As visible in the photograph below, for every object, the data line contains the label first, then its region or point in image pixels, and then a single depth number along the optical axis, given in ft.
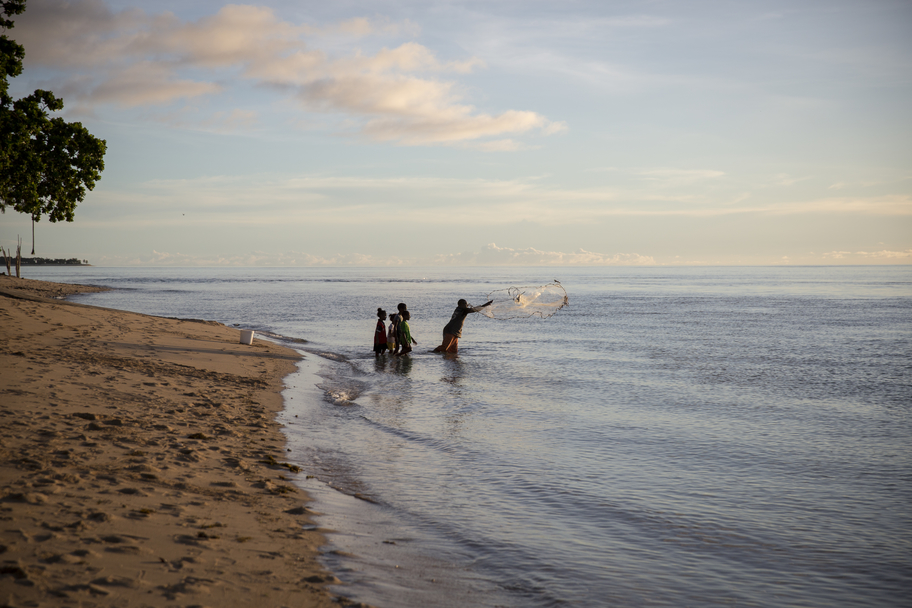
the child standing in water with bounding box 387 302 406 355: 71.56
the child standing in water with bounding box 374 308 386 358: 71.46
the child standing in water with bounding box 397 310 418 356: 71.00
